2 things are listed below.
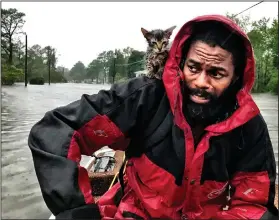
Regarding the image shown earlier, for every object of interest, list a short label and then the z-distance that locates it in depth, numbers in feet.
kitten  4.79
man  4.09
